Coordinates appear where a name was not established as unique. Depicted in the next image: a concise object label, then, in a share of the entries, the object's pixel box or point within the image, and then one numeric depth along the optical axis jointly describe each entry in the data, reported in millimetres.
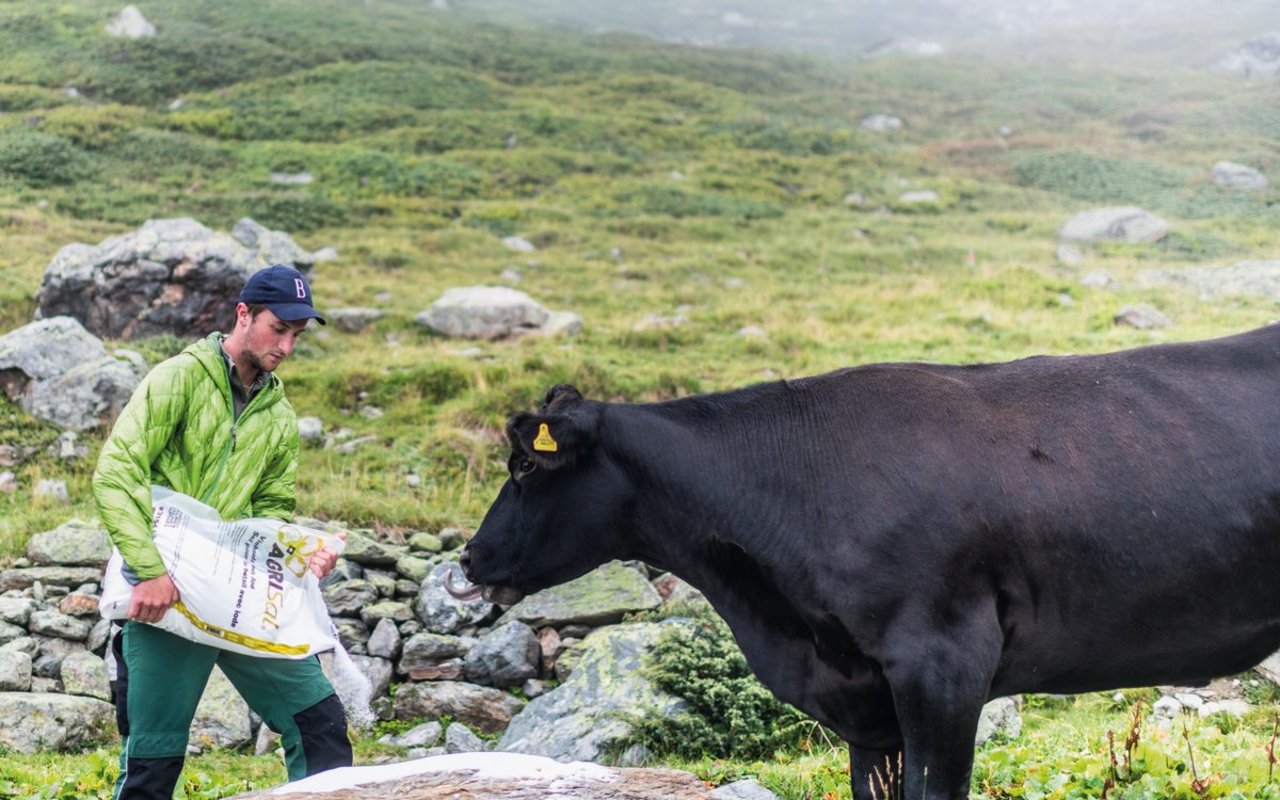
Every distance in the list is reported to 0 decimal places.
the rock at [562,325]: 21031
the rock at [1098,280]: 26281
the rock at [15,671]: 9523
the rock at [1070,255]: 30578
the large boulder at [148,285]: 18719
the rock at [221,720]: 9367
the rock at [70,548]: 11359
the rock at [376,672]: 10500
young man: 5281
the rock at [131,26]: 44750
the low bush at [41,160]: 30219
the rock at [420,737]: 9656
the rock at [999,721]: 8438
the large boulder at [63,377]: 14531
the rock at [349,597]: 11250
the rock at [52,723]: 8742
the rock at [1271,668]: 8922
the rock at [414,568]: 11891
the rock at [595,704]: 8891
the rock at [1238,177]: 41375
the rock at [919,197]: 41184
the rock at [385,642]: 10852
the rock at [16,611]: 10383
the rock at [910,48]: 96938
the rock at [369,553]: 11875
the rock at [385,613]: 11219
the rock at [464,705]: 10141
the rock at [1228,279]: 24672
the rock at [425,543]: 12492
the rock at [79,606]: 10656
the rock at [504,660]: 10664
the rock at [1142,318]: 21609
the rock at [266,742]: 9367
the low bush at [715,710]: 8898
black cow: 5082
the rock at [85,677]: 9742
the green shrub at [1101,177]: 42156
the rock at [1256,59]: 70375
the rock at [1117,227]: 33781
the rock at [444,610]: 11203
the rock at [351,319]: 21250
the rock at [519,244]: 30417
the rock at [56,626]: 10320
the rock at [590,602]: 11258
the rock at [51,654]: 9984
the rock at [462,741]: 9562
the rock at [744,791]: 5825
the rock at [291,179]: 34219
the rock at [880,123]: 56844
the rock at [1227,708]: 8391
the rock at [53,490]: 13094
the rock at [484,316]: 21172
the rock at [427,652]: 10766
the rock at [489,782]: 5167
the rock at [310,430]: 15195
